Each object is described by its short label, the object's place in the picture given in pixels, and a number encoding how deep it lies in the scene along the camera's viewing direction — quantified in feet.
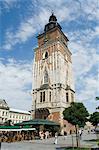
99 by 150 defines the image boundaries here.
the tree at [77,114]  35.11
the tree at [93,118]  54.56
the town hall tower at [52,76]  82.05
